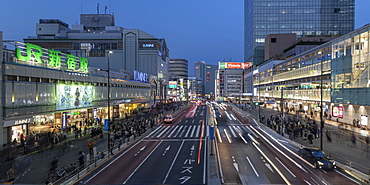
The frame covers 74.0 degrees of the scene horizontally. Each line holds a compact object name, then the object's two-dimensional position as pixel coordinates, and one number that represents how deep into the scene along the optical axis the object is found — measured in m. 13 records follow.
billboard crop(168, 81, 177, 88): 133.79
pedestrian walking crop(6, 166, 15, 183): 17.14
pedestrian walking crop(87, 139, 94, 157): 24.64
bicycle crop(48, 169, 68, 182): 17.66
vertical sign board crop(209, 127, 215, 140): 25.67
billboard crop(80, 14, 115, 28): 124.62
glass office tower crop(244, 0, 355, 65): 135.75
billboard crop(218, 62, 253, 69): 170.00
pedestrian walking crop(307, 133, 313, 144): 30.69
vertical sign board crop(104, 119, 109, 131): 31.48
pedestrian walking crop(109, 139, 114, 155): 25.57
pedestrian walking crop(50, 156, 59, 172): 18.26
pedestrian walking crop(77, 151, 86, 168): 20.69
